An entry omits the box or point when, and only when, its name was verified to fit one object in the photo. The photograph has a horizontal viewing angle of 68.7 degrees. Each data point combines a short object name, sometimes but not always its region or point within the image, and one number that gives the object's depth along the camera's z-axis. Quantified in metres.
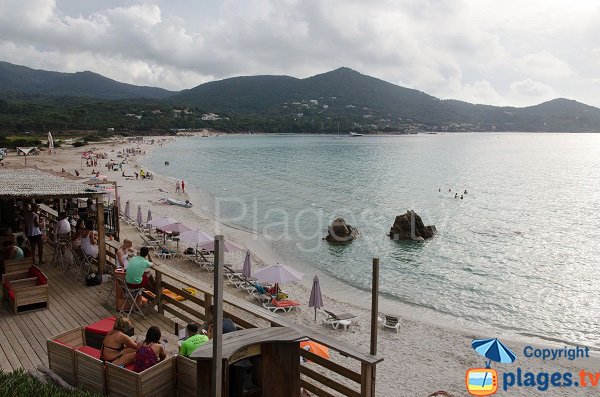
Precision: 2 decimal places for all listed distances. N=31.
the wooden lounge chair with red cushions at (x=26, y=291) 7.99
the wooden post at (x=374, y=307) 5.22
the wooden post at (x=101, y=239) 9.80
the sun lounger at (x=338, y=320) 13.32
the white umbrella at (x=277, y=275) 14.23
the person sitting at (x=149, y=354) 5.34
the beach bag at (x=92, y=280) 9.64
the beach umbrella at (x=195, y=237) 17.59
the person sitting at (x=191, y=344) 5.56
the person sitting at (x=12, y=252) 9.96
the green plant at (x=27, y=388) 4.50
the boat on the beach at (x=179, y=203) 35.34
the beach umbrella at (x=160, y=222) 19.61
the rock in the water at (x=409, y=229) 26.98
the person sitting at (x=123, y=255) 9.47
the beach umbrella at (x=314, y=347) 9.55
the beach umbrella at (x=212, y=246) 17.33
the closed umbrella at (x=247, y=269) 16.11
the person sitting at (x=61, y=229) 11.85
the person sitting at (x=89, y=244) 10.20
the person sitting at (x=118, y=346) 5.46
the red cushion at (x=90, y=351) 5.88
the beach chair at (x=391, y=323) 13.43
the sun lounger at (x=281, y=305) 14.42
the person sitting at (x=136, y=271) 7.94
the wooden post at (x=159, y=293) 8.41
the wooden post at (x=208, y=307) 7.16
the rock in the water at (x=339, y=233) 25.91
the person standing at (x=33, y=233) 11.16
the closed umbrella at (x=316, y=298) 13.70
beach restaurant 4.46
